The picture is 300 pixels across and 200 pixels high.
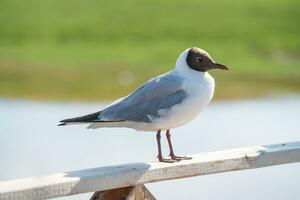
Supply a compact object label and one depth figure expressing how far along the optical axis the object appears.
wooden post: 6.26
